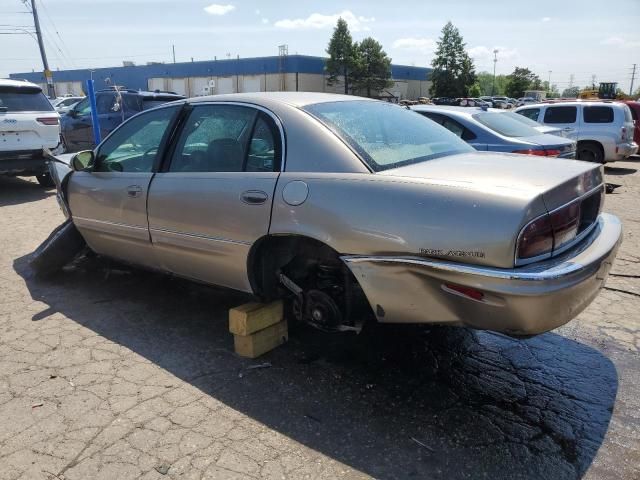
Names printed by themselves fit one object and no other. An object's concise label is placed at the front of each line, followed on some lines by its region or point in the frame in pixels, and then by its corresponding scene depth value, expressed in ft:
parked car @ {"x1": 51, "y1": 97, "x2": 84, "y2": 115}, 74.65
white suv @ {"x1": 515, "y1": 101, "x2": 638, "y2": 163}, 38.91
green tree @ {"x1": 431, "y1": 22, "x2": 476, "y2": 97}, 227.61
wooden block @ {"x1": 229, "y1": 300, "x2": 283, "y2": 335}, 10.85
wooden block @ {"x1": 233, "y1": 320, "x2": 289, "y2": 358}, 11.12
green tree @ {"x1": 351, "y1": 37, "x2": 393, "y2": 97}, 203.21
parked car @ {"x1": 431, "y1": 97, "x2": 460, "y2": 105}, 132.30
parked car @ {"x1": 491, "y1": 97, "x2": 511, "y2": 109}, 132.94
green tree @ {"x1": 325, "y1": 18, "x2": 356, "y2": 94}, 195.52
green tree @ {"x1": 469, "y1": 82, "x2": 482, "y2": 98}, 230.27
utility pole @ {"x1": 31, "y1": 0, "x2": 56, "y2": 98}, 98.89
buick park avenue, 7.94
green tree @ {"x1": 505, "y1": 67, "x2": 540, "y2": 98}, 268.21
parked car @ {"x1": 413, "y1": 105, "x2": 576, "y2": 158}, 23.13
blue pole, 35.15
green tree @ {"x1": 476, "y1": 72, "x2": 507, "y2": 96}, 406.33
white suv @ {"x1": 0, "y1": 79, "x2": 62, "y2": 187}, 28.25
